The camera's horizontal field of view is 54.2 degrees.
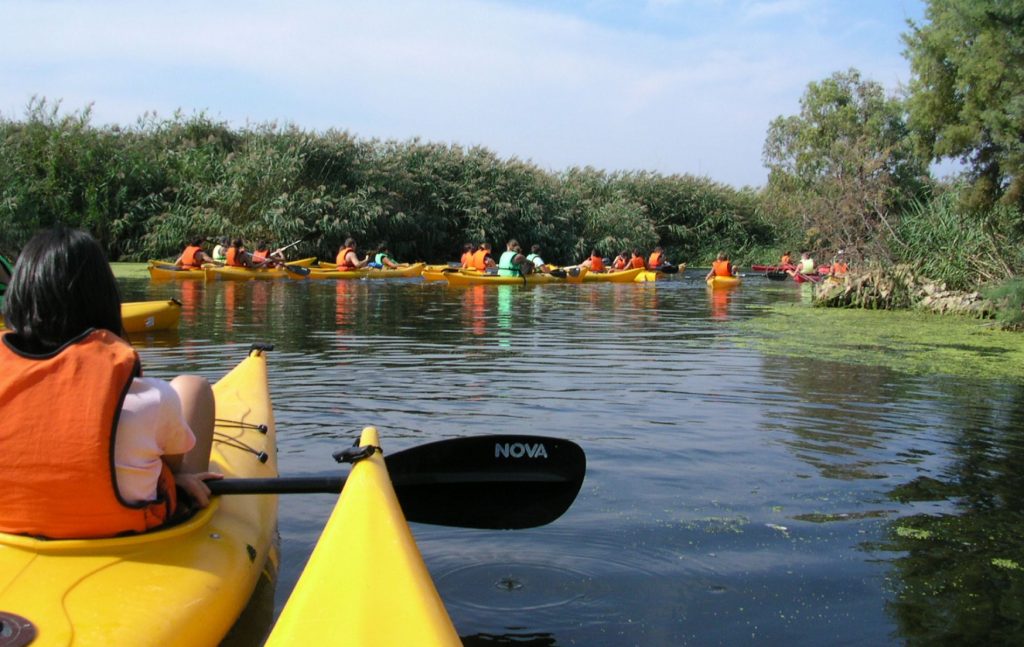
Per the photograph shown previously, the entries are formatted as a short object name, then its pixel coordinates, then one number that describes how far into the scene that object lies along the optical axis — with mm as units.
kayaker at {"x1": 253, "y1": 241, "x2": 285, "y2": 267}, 21938
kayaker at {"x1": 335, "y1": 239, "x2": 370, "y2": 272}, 23094
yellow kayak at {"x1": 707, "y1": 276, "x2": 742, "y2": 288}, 22766
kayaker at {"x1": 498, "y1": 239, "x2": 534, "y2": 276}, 21078
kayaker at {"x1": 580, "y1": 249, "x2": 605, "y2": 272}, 25812
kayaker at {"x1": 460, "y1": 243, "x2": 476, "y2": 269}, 21266
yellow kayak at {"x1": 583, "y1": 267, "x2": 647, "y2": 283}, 24281
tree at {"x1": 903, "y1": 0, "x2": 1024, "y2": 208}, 12258
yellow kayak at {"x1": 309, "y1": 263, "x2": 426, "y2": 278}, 22453
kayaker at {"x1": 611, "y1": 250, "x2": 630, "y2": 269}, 27359
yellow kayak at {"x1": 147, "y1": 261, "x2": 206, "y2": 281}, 19656
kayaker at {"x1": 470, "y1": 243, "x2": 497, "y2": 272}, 21031
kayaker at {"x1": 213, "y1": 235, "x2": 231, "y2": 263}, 22609
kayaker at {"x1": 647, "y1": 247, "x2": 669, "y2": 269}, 26906
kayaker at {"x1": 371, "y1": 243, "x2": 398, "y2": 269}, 24875
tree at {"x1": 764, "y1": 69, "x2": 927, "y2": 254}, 32969
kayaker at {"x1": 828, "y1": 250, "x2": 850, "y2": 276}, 16975
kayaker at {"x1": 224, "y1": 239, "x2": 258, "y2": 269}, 21250
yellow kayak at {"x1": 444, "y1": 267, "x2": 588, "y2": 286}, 20203
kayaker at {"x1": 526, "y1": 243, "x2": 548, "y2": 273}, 22375
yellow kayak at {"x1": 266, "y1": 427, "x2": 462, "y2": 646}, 2051
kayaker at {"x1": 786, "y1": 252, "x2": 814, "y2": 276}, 25442
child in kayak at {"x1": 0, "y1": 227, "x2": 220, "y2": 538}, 2490
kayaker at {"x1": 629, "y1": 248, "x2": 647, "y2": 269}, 26919
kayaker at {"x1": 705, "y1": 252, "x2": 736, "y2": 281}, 23250
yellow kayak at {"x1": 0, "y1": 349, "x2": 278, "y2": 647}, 2336
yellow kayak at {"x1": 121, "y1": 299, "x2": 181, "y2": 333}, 10367
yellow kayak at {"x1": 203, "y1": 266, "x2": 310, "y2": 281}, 20450
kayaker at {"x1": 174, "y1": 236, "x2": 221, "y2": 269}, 20422
